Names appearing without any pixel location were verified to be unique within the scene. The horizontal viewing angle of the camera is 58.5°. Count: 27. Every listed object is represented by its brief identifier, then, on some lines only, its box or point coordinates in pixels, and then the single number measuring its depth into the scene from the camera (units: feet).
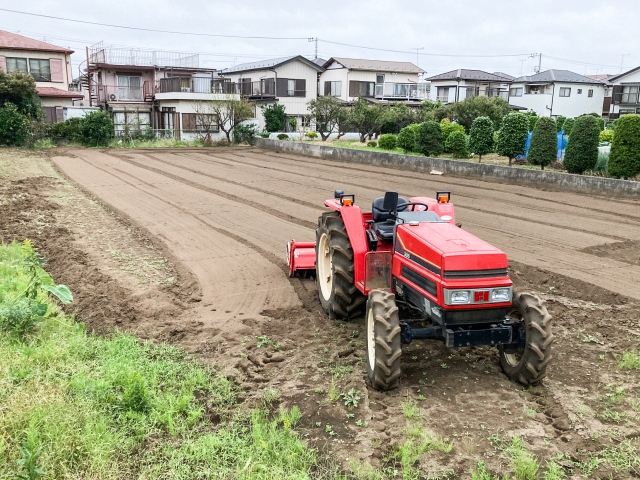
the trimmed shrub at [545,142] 60.49
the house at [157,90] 119.44
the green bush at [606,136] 81.05
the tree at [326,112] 113.80
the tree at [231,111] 112.06
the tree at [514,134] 63.41
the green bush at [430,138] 73.26
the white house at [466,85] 169.17
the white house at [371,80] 149.79
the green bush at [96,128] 99.04
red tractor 14.51
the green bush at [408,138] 78.43
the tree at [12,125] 90.22
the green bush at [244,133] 110.73
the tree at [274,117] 126.41
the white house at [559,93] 165.27
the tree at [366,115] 109.19
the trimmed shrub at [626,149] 51.37
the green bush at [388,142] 85.15
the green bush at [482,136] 67.77
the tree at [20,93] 92.68
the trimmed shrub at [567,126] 103.50
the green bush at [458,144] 71.92
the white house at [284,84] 137.39
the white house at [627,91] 148.56
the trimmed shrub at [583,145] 55.06
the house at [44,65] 114.01
